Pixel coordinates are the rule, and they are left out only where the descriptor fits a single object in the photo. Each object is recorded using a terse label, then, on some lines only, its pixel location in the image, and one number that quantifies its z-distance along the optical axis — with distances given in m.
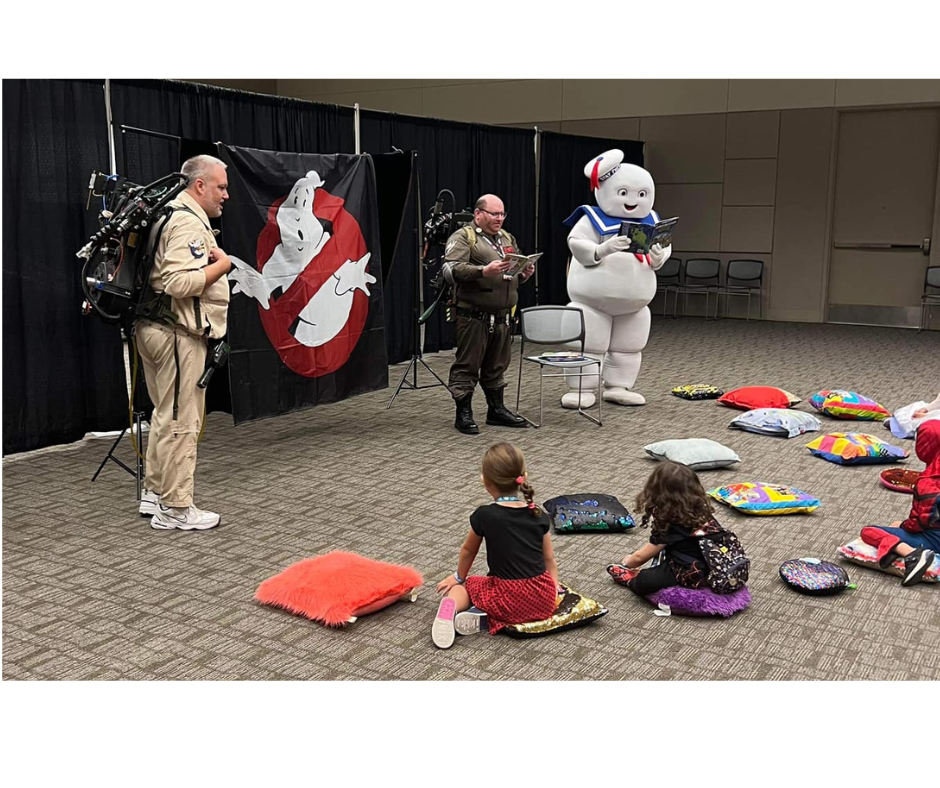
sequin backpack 3.17
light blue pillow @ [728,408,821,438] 5.78
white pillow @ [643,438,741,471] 4.97
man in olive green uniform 5.60
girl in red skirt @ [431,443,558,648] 2.87
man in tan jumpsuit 3.80
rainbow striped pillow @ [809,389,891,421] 6.20
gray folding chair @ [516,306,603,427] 6.29
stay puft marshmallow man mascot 6.51
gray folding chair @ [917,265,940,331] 11.19
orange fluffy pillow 3.09
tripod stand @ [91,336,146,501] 4.21
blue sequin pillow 3.99
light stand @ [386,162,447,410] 6.82
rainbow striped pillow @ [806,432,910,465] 5.07
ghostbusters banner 5.01
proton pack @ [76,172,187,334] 3.75
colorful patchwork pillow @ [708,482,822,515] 4.22
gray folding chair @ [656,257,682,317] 13.19
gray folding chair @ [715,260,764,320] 12.47
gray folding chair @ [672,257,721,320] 12.82
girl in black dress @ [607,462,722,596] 3.06
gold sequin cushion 2.93
